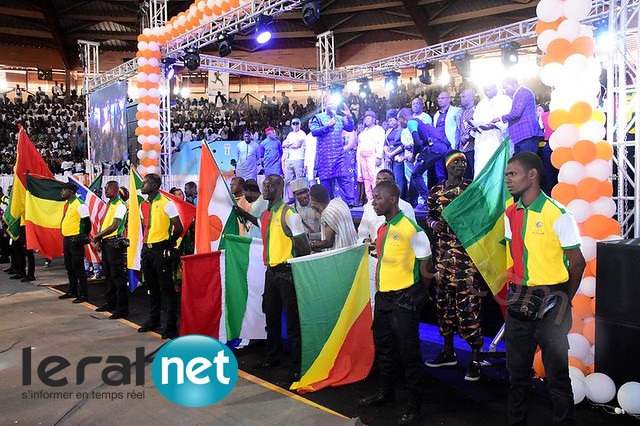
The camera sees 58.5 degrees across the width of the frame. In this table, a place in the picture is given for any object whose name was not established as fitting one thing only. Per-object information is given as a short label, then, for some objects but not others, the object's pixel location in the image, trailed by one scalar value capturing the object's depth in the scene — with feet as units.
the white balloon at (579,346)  14.58
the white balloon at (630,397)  12.74
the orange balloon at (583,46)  15.69
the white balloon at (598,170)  15.16
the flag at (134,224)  24.57
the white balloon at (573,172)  15.26
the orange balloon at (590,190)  15.10
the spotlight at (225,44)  39.38
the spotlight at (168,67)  43.04
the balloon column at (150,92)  41.45
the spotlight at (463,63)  42.78
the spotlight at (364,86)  50.43
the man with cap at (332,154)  35.32
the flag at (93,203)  31.22
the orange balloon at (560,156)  15.39
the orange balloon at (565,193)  15.33
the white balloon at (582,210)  15.12
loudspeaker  13.25
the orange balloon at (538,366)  15.20
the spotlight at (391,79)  48.47
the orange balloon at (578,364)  14.53
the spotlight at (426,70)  46.00
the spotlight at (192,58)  41.11
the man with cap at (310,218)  20.29
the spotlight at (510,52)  39.93
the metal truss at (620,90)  16.03
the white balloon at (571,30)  15.72
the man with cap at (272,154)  44.45
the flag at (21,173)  32.01
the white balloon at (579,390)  13.89
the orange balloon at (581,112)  15.25
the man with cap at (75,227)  26.50
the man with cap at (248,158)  47.52
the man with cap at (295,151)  40.93
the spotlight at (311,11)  33.32
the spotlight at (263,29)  35.88
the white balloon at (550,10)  16.01
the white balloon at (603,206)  15.05
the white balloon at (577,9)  15.53
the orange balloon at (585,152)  15.16
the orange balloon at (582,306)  14.76
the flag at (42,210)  31.17
